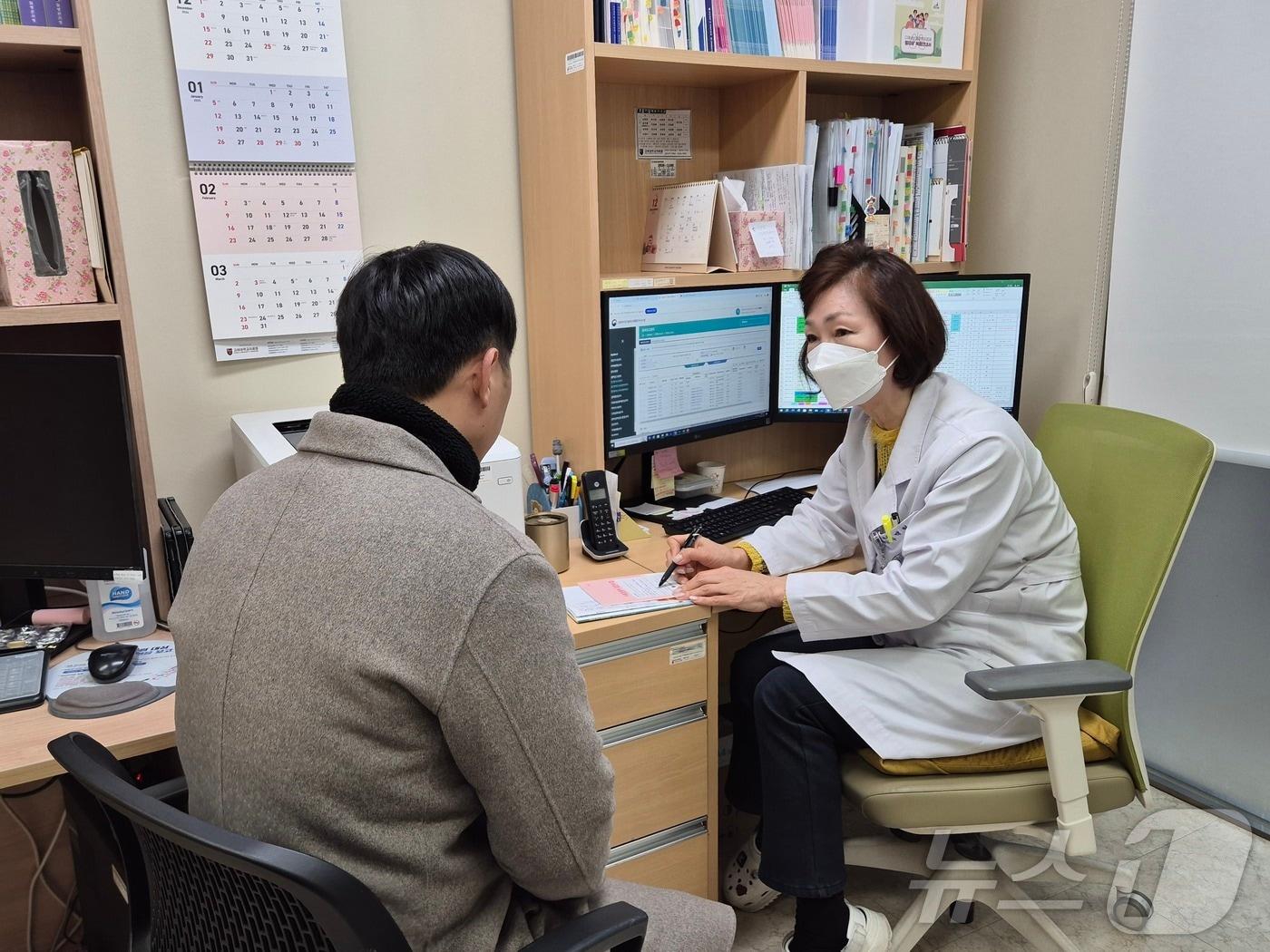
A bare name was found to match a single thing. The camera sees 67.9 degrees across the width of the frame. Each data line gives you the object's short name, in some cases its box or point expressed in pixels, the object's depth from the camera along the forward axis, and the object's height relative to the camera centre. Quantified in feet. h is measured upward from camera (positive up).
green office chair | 4.94 -2.36
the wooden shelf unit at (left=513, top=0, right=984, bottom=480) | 6.54 +0.74
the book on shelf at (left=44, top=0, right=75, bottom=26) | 4.80 +1.18
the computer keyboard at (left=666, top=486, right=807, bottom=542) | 6.84 -2.05
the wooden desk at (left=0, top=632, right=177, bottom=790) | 4.05 -2.16
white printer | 5.57 -1.24
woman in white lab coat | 5.30 -2.06
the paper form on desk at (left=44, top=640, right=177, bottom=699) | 4.83 -2.16
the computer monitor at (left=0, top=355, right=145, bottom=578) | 4.93 -1.14
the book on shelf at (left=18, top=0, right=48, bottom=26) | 4.75 +1.17
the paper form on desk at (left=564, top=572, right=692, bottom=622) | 5.44 -2.08
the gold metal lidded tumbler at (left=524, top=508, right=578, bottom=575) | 6.04 -1.84
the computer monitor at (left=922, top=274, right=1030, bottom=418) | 7.78 -0.79
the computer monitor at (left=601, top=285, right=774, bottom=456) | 6.88 -0.94
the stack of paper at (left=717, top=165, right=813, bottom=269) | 7.28 +0.30
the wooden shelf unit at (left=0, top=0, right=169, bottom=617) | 4.83 +0.67
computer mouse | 4.83 -2.09
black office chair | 2.41 -1.84
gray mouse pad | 4.51 -2.13
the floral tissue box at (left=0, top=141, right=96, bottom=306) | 4.97 +0.13
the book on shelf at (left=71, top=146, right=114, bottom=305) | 5.01 +0.19
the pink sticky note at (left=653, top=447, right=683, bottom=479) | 7.75 -1.80
